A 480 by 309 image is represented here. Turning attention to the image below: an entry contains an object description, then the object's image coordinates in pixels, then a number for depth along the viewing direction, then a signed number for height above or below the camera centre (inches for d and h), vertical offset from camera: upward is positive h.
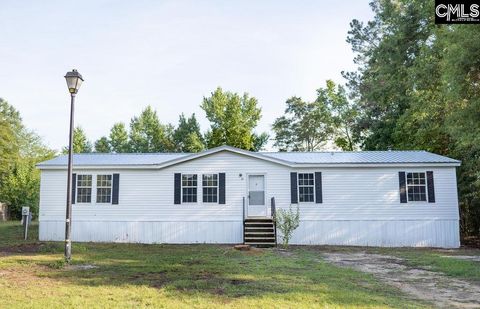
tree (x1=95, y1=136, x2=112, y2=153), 1712.6 +257.3
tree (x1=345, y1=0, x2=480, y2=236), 525.0 +209.8
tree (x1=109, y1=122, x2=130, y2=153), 1705.2 +291.1
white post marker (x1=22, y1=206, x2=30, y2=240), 635.8 -14.9
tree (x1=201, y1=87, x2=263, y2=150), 1398.9 +309.9
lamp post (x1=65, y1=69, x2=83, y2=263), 370.6 +96.3
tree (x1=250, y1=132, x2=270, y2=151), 1494.8 +239.0
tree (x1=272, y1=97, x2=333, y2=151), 1534.2 +297.2
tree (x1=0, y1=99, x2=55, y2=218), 1104.8 +169.3
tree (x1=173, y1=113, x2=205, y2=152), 1530.5 +283.1
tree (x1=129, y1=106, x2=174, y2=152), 1637.6 +297.5
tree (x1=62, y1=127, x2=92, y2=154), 1668.6 +263.1
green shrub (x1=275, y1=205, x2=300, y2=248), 589.6 -29.8
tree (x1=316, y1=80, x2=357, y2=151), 1437.0 +331.1
